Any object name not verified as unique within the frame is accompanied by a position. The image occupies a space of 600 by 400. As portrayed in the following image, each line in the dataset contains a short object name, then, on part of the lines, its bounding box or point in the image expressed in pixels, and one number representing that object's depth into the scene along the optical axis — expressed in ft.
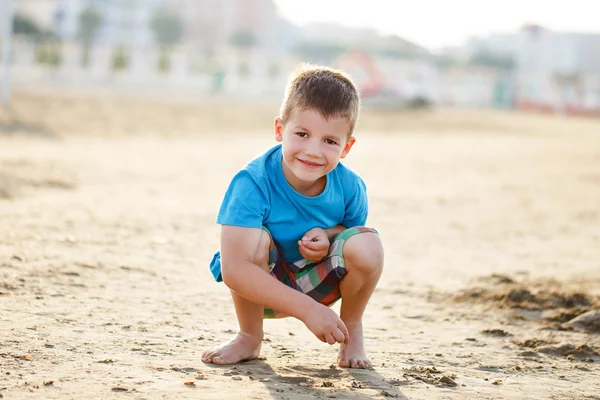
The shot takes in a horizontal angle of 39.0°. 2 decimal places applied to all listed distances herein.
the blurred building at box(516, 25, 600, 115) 206.43
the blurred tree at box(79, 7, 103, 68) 222.48
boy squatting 8.93
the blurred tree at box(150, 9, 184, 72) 242.17
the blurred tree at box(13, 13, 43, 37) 162.81
